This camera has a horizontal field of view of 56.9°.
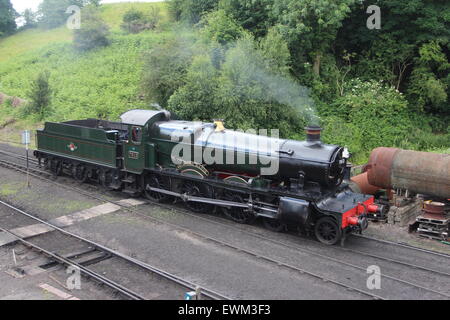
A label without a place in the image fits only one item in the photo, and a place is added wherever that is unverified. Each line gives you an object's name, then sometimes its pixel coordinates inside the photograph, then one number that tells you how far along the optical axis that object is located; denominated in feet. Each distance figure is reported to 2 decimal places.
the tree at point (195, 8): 95.41
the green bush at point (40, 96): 92.31
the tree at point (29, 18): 181.16
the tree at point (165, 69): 67.46
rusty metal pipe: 39.63
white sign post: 52.75
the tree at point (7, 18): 174.43
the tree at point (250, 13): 78.54
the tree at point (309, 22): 69.62
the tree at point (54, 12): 159.02
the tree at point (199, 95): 60.39
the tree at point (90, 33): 121.08
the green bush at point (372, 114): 67.10
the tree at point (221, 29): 70.69
